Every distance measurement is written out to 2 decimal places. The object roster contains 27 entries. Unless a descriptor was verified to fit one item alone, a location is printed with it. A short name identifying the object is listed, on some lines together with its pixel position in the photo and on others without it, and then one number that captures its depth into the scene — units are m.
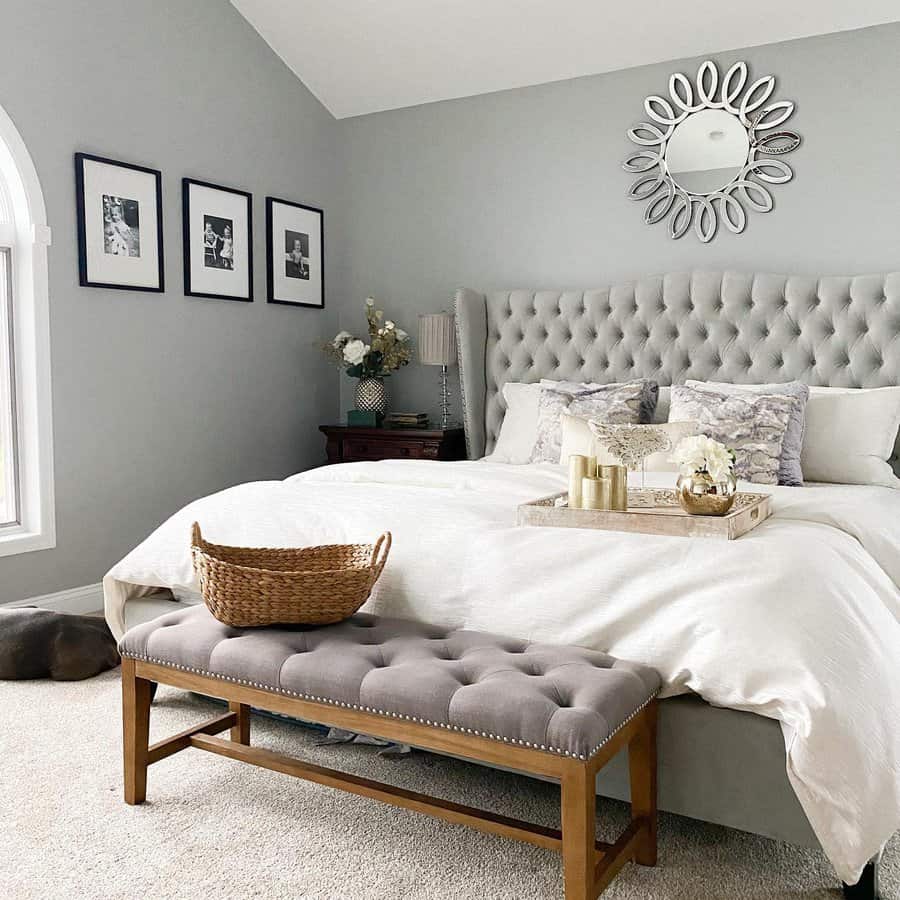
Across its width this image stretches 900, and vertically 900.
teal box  5.32
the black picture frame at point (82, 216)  4.14
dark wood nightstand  5.04
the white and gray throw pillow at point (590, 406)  4.16
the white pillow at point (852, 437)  3.79
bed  1.98
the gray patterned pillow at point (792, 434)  3.64
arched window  3.98
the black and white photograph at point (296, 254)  5.35
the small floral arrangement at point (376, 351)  5.27
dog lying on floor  3.48
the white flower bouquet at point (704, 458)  2.61
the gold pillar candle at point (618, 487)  2.72
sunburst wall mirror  4.43
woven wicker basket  2.38
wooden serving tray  2.47
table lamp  5.11
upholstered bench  1.87
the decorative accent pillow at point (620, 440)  2.89
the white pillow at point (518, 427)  4.50
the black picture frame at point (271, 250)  5.21
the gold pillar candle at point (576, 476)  2.75
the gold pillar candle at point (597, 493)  2.71
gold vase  2.57
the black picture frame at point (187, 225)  4.67
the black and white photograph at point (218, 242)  4.82
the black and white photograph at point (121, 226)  4.29
